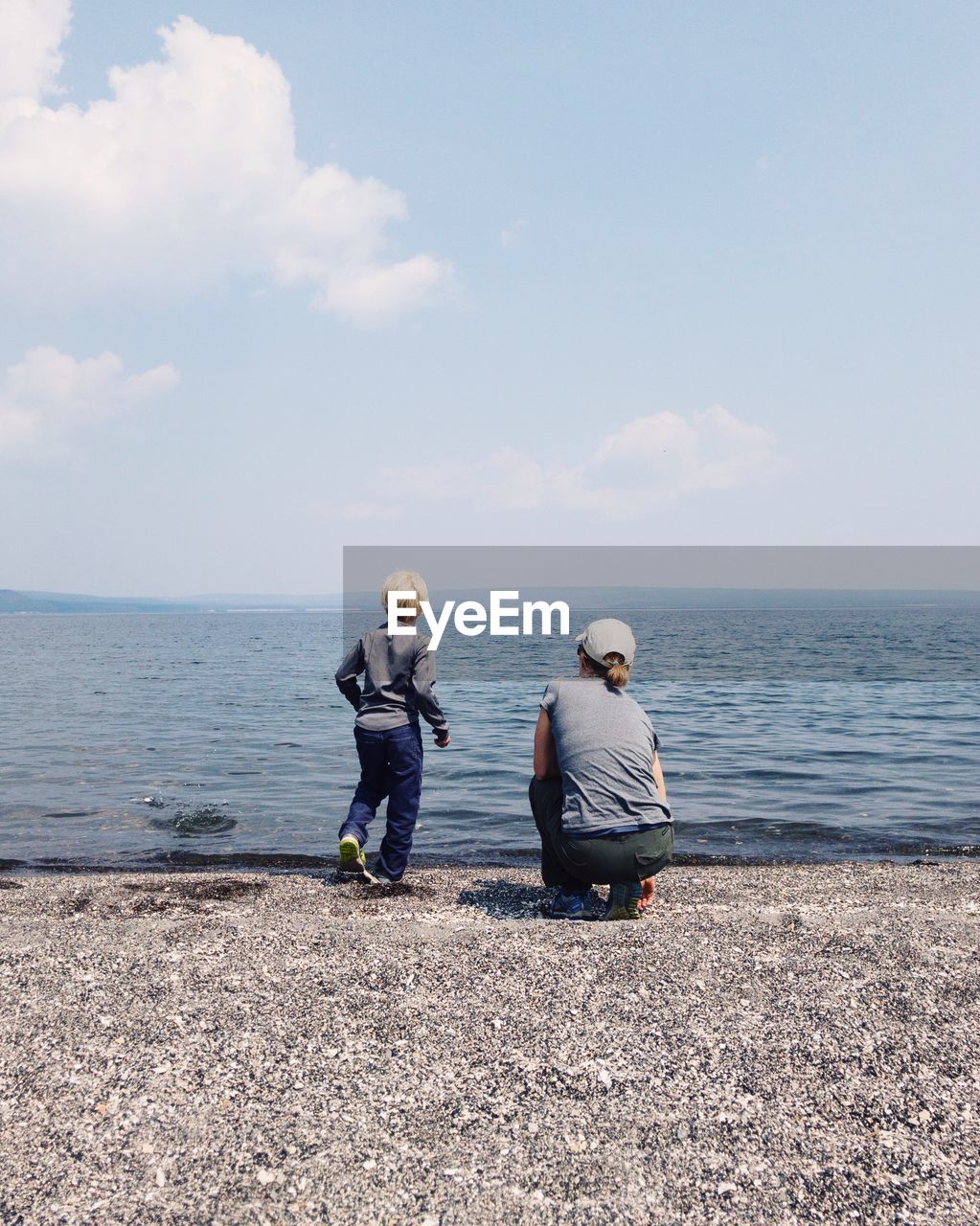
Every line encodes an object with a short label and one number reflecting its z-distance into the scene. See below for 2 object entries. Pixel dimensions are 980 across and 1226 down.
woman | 6.36
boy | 8.01
